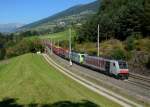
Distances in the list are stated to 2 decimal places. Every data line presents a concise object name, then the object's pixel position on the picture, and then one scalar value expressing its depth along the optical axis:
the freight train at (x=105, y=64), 21.70
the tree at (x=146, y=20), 40.94
